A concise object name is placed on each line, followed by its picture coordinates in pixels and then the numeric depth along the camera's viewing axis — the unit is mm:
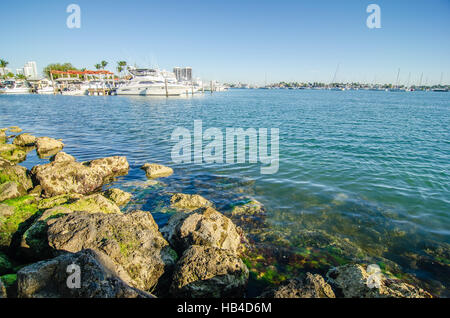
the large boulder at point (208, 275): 4434
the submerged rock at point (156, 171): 11684
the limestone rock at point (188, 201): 8516
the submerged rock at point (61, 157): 11914
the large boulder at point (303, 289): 3849
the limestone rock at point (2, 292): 3205
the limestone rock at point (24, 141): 17344
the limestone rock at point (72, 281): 3293
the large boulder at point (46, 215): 5407
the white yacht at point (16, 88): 92006
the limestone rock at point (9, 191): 7445
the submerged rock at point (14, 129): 23075
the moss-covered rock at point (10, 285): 3490
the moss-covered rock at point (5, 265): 4852
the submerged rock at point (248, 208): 8416
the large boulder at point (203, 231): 5824
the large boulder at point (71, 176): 9070
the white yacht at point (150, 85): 75938
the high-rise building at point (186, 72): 193325
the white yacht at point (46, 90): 94469
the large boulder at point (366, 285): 4557
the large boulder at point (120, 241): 4828
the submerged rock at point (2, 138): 17722
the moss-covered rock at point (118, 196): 8867
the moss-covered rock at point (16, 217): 5777
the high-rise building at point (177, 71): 188500
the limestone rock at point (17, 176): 8562
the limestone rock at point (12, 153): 13875
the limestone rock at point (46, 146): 15438
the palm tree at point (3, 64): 106406
